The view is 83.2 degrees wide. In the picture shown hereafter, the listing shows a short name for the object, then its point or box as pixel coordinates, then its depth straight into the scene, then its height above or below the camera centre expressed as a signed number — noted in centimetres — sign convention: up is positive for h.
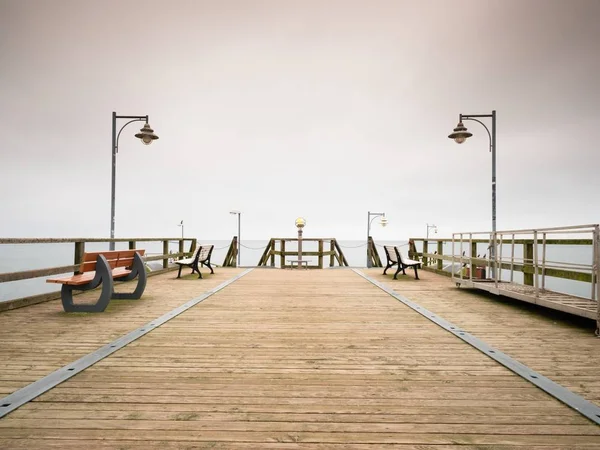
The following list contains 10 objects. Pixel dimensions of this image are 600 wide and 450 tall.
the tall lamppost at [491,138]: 1030 +301
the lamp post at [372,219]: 2363 +98
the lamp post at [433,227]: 3081 +67
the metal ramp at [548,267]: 454 -54
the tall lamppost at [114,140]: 1063 +291
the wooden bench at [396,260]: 975 -78
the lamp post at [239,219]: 2227 +84
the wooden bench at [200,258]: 983 -85
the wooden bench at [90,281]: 521 -79
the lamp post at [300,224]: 1464 +37
